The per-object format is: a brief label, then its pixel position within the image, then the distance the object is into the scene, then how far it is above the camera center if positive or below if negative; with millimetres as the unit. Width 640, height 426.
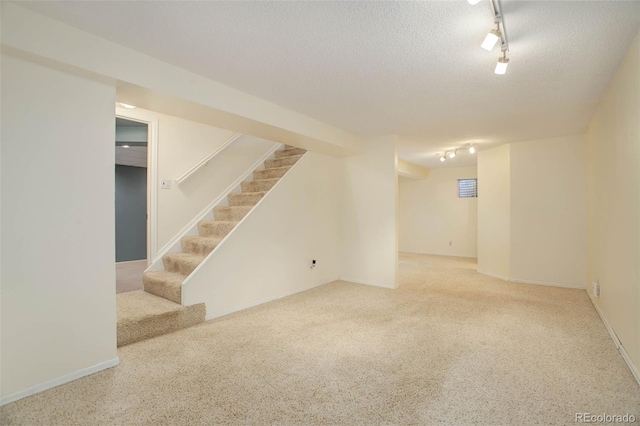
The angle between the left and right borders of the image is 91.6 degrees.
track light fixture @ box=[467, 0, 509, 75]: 1632 +1060
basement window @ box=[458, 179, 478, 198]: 7473 +625
